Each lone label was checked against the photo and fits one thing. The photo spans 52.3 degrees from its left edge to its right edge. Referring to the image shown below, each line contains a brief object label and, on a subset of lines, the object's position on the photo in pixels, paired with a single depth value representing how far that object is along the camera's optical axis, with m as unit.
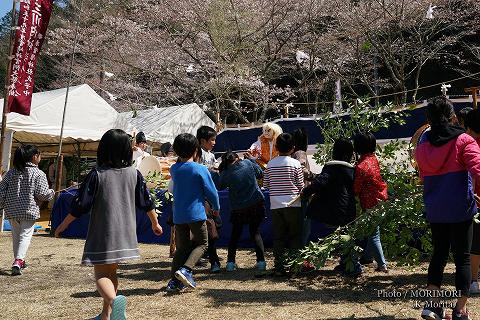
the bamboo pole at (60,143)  10.81
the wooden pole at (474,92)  6.44
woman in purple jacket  3.04
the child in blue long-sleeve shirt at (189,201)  4.44
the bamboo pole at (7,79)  9.20
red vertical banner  9.56
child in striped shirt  4.89
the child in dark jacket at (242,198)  5.26
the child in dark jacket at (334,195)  4.62
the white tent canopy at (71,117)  11.70
